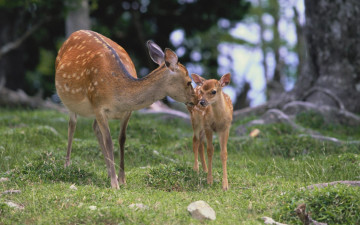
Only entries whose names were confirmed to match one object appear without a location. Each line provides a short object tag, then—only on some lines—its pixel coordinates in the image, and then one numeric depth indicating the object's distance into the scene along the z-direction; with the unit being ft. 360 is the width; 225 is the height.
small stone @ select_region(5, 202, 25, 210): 34.71
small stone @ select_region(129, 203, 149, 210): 34.47
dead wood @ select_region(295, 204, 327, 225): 32.63
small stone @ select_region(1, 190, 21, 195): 38.05
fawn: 45.11
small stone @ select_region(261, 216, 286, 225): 32.89
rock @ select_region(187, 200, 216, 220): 33.63
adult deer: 42.52
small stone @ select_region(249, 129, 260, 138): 69.18
